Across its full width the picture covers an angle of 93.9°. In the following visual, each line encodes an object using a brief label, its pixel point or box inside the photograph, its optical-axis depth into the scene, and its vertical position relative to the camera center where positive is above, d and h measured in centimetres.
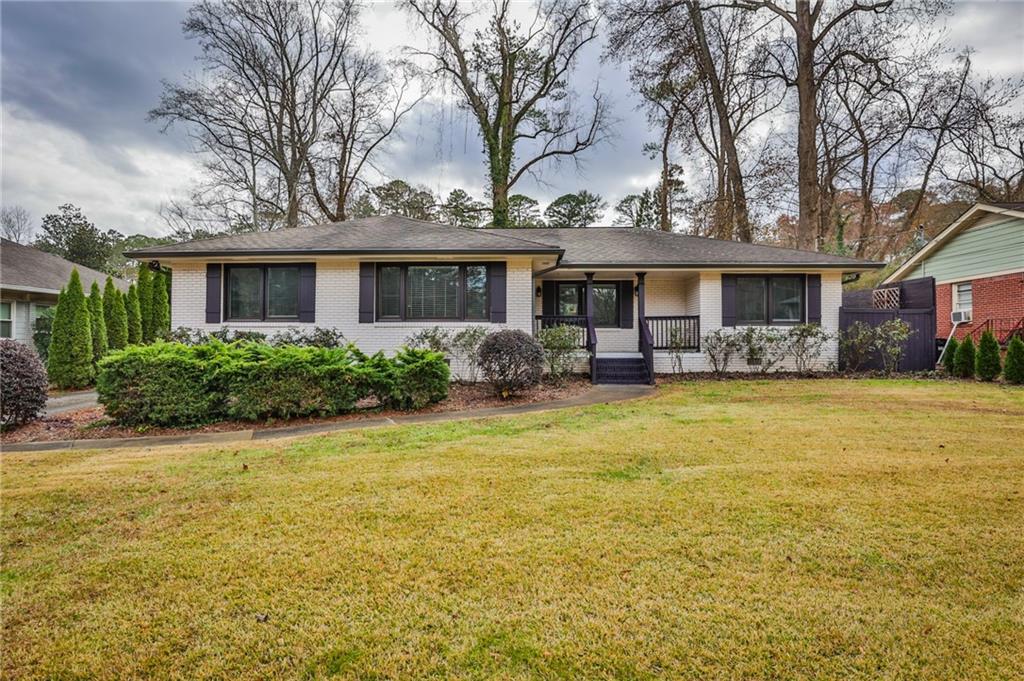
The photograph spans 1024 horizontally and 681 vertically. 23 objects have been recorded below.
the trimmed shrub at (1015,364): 1009 -59
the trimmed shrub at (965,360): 1122 -55
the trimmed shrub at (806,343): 1166 -13
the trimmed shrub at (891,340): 1152 -7
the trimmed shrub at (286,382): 675 -56
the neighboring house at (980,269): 1337 +208
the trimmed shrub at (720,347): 1176 -21
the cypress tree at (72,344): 1109 +1
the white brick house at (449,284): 1089 +137
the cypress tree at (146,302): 1525 +135
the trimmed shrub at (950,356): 1153 -49
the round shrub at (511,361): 860 -37
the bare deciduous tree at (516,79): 2073 +1176
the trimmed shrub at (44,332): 1338 +36
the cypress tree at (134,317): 1452 +82
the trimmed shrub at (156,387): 646 -60
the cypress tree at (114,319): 1331 +71
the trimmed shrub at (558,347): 1059 -15
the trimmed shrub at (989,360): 1065 -53
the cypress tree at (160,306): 1548 +124
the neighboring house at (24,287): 1323 +163
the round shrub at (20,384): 627 -53
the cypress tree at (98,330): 1237 +37
